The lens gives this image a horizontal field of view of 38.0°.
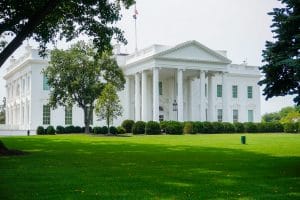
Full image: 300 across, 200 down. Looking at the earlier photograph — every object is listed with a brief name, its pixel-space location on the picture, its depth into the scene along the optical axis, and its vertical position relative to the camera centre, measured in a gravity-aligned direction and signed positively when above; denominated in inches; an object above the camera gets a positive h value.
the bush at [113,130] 1745.4 -21.0
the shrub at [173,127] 1739.7 -11.0
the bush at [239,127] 2027.6 -14.9
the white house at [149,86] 1972.2 +193.4
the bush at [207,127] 1873.8 -14.8
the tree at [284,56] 453.1 +73.2
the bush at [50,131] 1862.7 -24.5
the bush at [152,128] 1717.5 -13.8
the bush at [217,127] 1907.6 -13.3
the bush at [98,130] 1787.4 -21.0
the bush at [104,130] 1779.3 -21.1
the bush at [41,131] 1867.6 -24.2
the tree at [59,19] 669.3 +186.7
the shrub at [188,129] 1795.6 -19.7
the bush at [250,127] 2076.8 -15.8
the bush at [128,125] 1862.7 -1.3
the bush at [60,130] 1955.0 -21.6
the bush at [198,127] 1824.3 -12.0
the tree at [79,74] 1717.8 +203.6
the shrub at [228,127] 1958.7 -14.3
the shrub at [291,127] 2070.6 -19.6
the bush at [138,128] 1745.8 -13.7
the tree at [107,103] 1640.0 +82.7
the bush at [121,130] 1763.0 -21.5
